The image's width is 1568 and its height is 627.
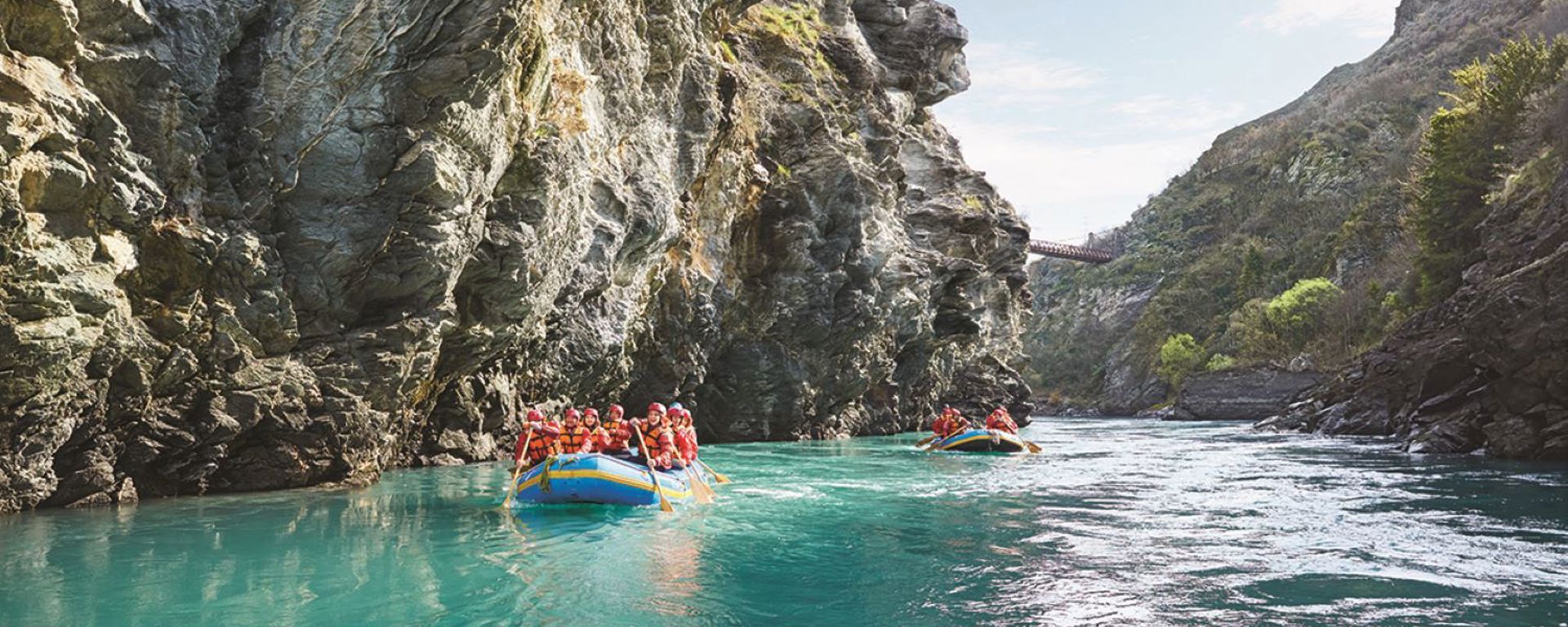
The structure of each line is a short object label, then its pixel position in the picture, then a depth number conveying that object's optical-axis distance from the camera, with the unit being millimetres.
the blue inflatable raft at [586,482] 15594
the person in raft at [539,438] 17188
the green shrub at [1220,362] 81500
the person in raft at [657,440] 17328
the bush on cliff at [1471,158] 37781
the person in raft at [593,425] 17562
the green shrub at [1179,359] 89562
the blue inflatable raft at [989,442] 31578
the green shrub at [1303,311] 76438
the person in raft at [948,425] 34719
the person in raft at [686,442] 18906
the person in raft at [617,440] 17641
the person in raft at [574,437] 17031
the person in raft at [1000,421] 33094
